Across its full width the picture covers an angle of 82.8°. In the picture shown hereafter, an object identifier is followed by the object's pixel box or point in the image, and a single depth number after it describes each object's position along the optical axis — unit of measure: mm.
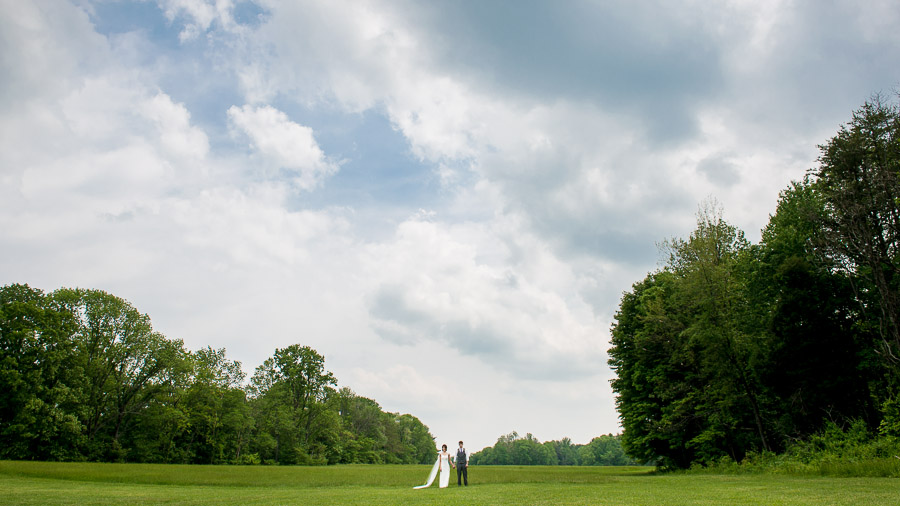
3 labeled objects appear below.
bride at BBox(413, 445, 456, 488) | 26553
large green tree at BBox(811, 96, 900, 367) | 27359
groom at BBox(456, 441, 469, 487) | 26275
